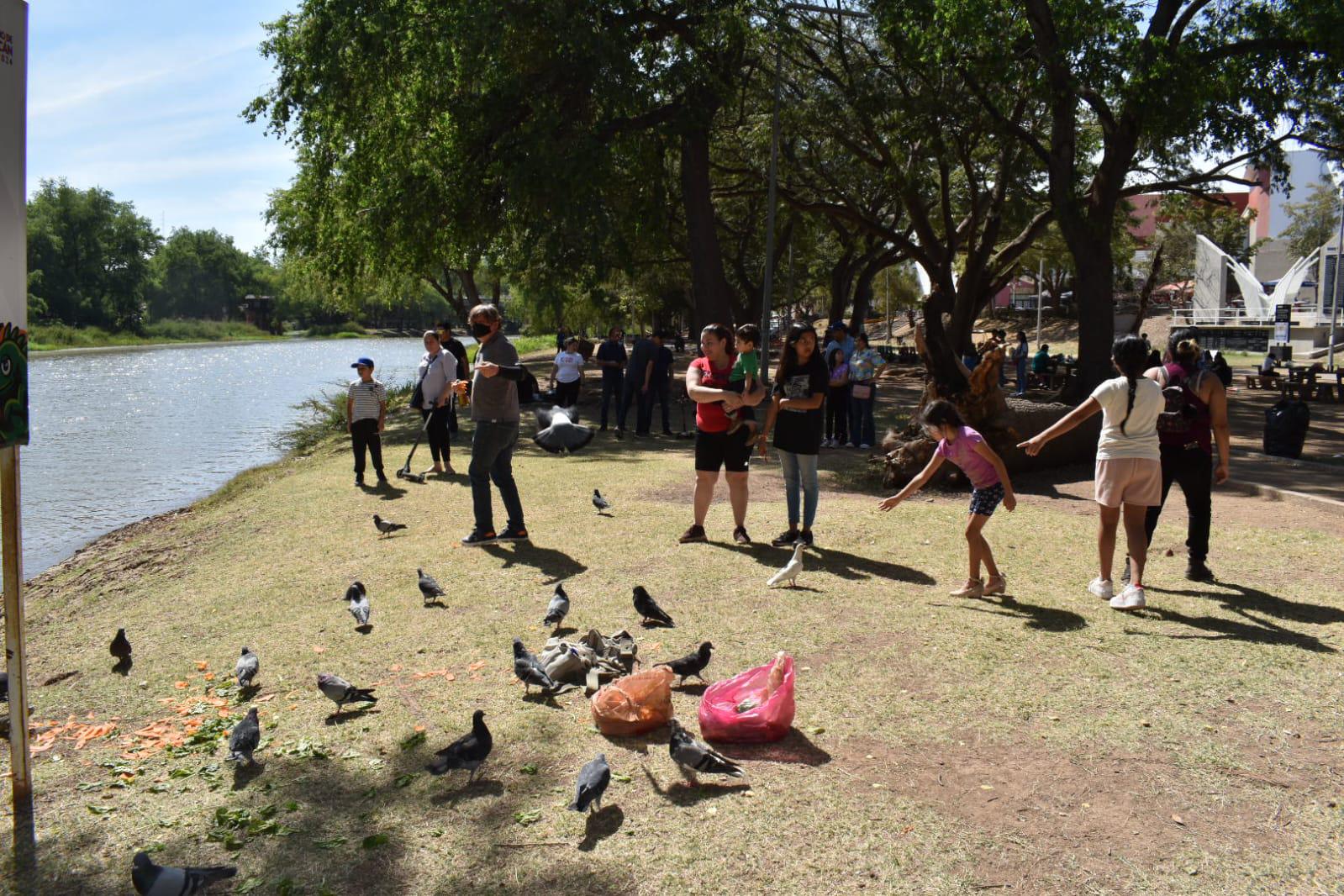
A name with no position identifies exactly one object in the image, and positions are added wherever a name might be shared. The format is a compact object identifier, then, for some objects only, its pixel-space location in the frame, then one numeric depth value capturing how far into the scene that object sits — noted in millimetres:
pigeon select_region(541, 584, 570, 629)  6879
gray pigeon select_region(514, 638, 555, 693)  5676
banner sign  4219
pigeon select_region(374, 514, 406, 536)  10242
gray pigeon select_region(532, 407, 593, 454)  9758
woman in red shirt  8430
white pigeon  7566
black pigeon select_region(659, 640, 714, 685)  5770
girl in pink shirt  7168
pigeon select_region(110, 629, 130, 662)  6801
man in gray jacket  8891
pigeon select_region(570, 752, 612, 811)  4234
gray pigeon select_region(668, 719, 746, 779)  4555
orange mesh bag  5203
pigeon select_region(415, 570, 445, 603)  7625
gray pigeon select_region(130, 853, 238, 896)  3582
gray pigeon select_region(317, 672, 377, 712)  5555
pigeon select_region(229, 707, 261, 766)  5004
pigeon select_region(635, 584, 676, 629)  6766
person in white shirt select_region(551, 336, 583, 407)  19578
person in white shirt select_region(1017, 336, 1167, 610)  6883
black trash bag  14719
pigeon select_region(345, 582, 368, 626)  7188
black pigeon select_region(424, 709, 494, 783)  4672
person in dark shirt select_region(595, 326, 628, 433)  18422
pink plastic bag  5051
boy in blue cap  13125
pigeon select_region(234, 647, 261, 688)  6148
